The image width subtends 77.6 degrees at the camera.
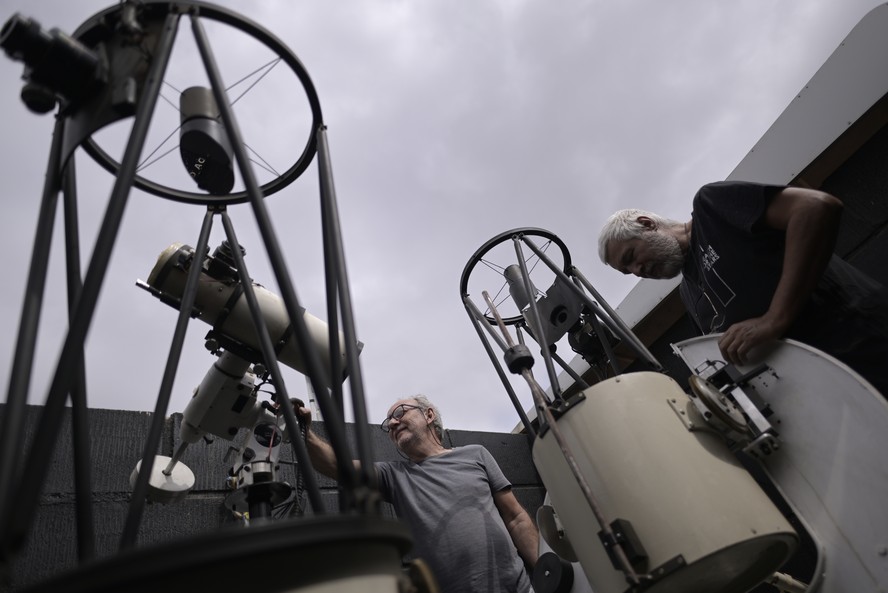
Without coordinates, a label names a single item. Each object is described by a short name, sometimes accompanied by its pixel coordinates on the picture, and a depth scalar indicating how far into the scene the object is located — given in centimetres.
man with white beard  129
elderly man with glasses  179
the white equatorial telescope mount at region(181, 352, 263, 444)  169
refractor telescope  157
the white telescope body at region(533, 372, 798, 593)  99
